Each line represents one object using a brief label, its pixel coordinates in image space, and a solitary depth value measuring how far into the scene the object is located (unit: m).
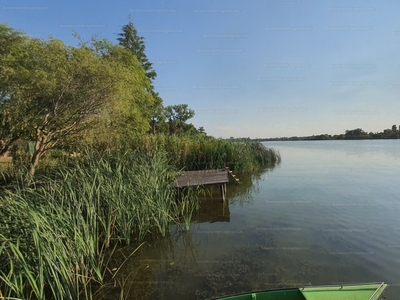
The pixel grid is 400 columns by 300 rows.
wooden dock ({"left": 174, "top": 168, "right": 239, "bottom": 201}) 7.16
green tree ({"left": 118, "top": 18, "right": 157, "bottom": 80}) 29.83
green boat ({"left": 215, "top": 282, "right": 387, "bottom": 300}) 2.37
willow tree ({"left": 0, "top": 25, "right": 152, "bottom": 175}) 7.41
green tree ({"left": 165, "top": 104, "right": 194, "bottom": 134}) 46.31
